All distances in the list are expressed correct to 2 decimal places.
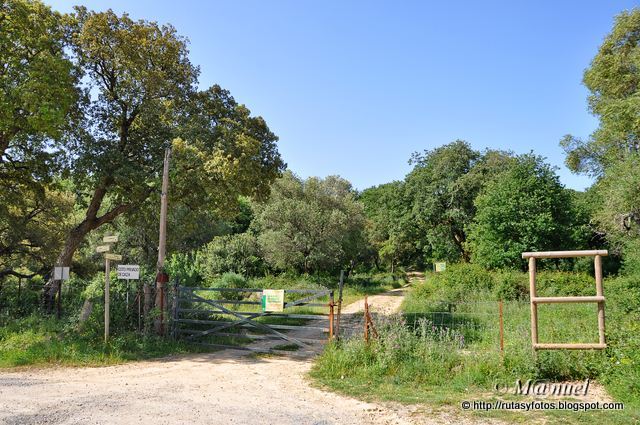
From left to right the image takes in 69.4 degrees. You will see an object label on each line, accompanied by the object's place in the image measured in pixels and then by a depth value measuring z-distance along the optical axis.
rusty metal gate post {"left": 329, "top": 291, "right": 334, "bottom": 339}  10.90
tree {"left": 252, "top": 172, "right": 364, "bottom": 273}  35.12
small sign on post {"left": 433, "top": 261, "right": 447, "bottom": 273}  30.73
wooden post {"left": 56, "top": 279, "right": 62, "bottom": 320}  15.28
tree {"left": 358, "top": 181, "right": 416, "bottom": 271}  39.84
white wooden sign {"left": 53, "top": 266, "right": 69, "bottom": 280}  15.23
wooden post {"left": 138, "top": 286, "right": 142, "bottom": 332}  13.31
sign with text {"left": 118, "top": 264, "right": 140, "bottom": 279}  12.57
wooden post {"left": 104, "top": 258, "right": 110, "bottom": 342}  12.24
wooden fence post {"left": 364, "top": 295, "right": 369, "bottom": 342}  10.03
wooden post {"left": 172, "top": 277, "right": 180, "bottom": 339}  13.44
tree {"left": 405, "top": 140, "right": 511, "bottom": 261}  37.25
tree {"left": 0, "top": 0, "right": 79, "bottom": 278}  13.80
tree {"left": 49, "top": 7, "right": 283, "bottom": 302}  15.38
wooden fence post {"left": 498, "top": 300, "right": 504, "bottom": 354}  8.89
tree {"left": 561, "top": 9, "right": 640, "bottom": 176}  22.02
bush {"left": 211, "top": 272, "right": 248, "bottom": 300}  28.28
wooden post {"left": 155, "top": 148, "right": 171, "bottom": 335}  13.36
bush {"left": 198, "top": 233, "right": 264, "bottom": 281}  35.35
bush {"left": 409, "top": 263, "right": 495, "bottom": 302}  21.36
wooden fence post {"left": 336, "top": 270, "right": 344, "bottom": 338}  10.80
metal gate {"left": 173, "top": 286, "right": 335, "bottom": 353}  12.09
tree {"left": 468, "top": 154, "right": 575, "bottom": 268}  26.38
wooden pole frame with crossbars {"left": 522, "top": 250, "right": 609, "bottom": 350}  8.11
